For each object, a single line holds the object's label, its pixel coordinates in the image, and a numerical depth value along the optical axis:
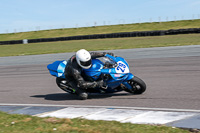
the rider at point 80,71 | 14.42
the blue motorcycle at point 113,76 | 14.71
